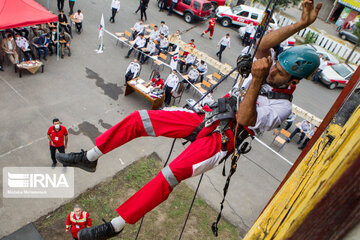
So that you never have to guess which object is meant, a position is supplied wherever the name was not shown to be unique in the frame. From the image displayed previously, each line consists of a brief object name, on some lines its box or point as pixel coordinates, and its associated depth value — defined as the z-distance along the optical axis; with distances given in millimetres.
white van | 22797
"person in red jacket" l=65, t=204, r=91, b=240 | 6211
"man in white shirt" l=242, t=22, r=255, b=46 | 21077
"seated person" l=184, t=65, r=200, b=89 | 13859
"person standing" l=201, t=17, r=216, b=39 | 20131
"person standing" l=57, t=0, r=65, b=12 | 17520
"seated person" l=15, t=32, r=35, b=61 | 11828
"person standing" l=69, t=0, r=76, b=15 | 17391
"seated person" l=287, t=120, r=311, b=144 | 12664
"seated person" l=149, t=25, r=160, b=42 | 16516
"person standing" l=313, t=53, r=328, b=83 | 19391
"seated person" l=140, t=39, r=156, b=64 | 15246
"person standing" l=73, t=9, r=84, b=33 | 15297
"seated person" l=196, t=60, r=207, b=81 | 14352
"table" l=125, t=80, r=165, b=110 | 11836
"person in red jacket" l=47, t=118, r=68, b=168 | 7652
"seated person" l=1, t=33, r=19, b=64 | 11523
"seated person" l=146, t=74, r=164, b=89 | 12297
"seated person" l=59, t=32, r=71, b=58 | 13455
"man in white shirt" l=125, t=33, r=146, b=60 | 15109
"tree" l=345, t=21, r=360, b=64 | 20781
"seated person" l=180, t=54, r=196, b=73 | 15359
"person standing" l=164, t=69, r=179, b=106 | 12320
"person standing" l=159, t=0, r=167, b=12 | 22656
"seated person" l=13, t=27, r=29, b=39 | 13147
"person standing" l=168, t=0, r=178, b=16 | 22041
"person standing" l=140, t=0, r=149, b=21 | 19672
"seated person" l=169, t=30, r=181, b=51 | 17072
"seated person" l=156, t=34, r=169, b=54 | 16234
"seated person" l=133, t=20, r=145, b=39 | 16406
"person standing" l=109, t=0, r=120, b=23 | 17672
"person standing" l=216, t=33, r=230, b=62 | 17469
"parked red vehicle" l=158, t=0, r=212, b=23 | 21938
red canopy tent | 10273
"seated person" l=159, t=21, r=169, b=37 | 16988
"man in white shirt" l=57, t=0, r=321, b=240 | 3504
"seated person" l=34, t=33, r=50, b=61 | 12658
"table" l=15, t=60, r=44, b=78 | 11523
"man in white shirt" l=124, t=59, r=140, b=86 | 12633
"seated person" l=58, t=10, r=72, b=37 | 14641
